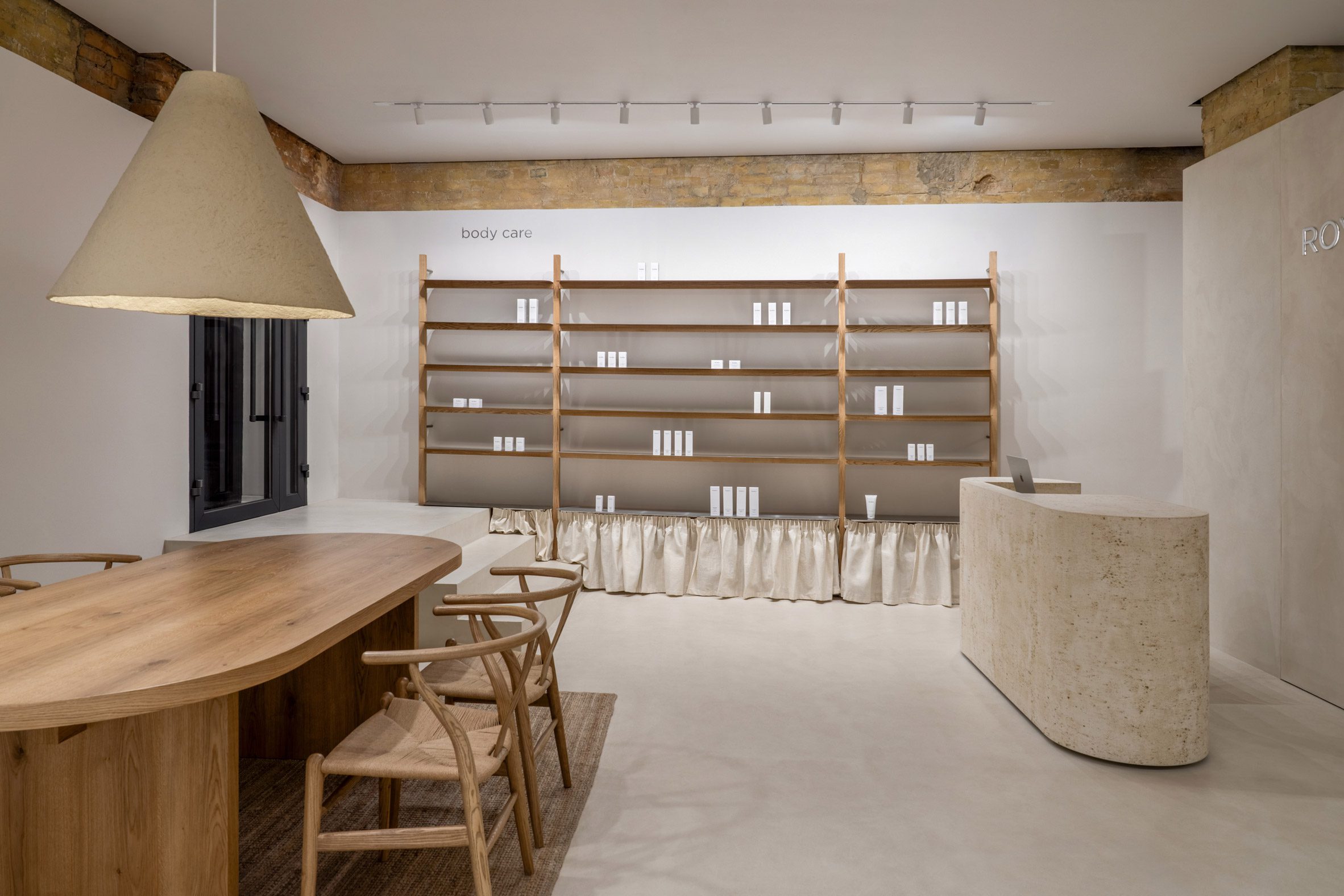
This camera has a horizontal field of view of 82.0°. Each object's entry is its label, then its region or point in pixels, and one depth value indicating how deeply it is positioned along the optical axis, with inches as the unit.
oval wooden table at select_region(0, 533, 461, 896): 57.2
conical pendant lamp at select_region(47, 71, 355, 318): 80.4
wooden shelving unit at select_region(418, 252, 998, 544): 204.2
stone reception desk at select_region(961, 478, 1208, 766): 107.1
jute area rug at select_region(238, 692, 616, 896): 84.2
